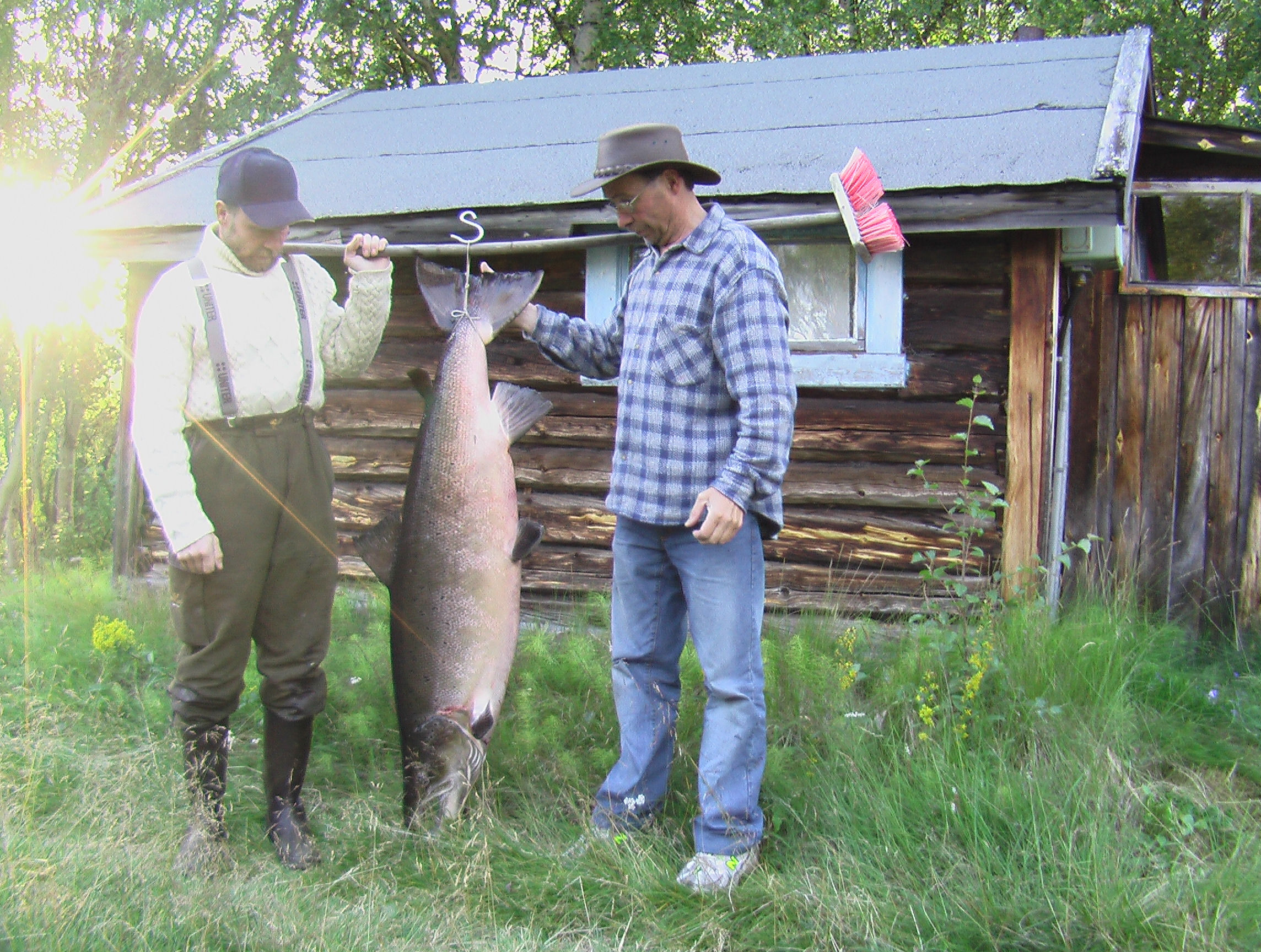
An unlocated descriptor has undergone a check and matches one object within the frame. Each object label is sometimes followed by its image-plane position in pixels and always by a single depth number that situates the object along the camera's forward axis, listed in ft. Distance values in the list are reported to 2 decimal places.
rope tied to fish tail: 10.33
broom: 12.84
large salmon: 10.30
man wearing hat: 9.33
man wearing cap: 9.77
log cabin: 16.67
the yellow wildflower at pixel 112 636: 14.79
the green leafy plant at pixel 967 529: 15.58
